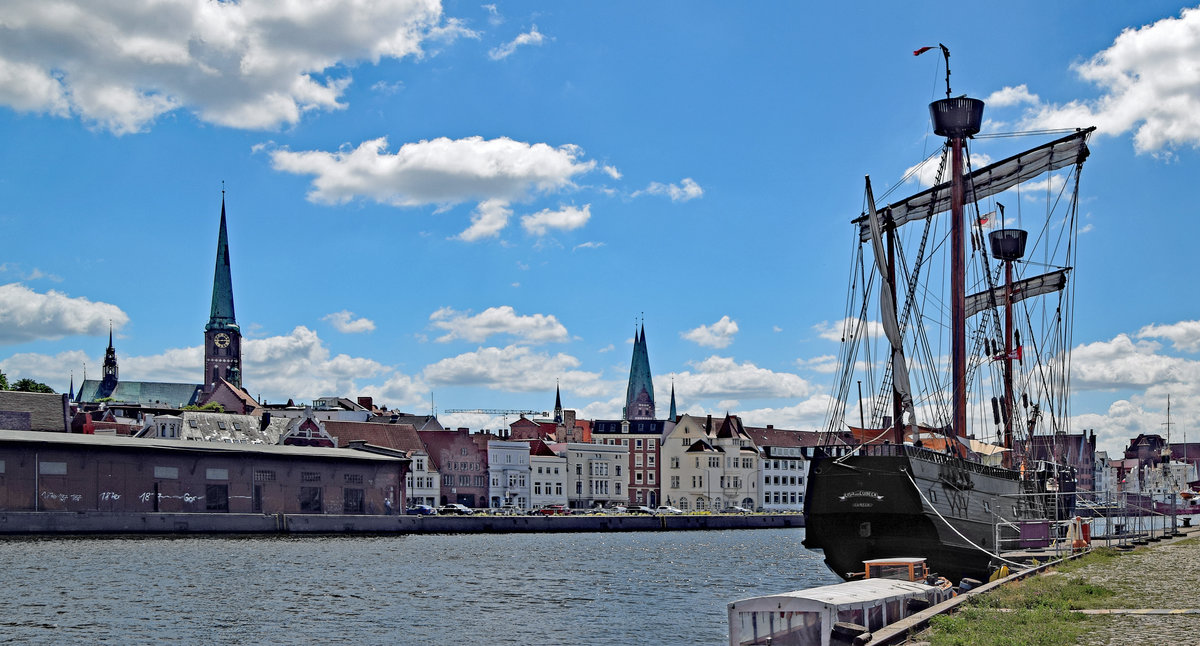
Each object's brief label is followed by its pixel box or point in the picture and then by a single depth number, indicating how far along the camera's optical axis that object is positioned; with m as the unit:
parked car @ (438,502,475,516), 114.14
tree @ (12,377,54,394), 137.00
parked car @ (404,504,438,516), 110.07
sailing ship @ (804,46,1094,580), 42.91
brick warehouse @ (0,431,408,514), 85.62
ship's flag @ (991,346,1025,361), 73.12
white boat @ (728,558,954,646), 22.45
